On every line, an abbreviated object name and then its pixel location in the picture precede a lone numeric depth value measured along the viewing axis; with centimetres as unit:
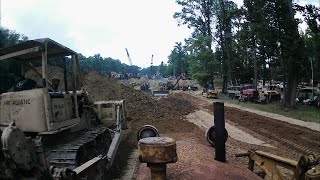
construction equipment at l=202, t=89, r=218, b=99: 2746
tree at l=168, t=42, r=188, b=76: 6762
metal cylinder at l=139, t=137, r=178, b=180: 313
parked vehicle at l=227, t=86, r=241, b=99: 2570
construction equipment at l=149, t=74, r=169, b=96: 2650
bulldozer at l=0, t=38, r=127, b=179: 320
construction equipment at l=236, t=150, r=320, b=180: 312
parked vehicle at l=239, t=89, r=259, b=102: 2263
